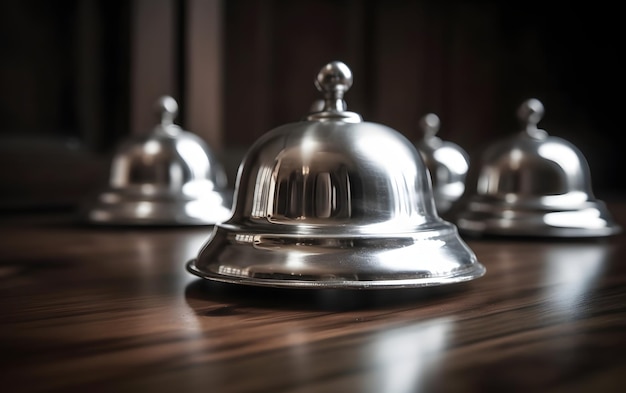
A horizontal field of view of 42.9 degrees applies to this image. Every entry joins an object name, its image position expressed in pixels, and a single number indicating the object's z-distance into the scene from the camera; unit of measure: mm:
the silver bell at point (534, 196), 849
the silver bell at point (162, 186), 958
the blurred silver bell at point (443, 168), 1099
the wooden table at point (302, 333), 301
